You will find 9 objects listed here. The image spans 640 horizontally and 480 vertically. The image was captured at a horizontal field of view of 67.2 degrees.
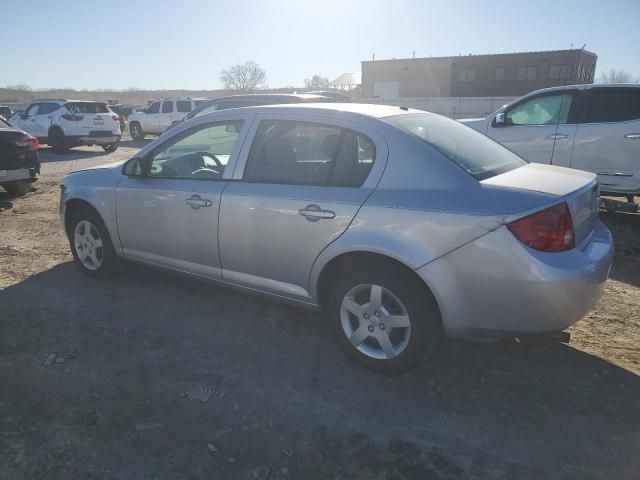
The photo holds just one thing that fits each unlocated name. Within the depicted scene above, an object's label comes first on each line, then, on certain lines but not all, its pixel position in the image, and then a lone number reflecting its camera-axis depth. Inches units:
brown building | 1663.4
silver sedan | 103.3
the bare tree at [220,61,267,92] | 3164.4
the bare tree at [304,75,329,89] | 3127.5
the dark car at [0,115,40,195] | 313.7
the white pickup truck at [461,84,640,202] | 257.1
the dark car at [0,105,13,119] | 981.4
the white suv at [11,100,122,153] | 619.2
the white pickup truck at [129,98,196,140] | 860.6
